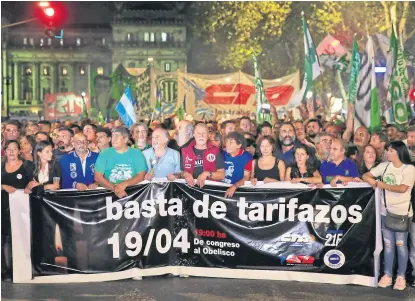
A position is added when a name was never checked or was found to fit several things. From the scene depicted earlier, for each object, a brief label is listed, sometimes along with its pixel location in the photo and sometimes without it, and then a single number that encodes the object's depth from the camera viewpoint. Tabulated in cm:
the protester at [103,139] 922
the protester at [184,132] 905
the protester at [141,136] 882
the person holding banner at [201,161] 795
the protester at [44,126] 1228
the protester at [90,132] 1047
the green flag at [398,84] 1231
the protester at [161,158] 820
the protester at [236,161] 808
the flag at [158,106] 2325
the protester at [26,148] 927
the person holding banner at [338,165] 794
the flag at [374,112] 1113
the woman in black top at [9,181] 784
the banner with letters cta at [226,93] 2248
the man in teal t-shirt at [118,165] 784
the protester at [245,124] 1158
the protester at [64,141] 902
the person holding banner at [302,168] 802
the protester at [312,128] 1162
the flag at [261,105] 1708
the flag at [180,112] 2086
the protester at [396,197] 754
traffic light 1628
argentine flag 1159
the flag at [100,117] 2294
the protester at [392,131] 1089
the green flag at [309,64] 1455
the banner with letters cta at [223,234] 779
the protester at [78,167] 808
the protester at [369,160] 822
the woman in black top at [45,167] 795
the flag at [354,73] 1227
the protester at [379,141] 929
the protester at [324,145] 879
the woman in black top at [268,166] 797
